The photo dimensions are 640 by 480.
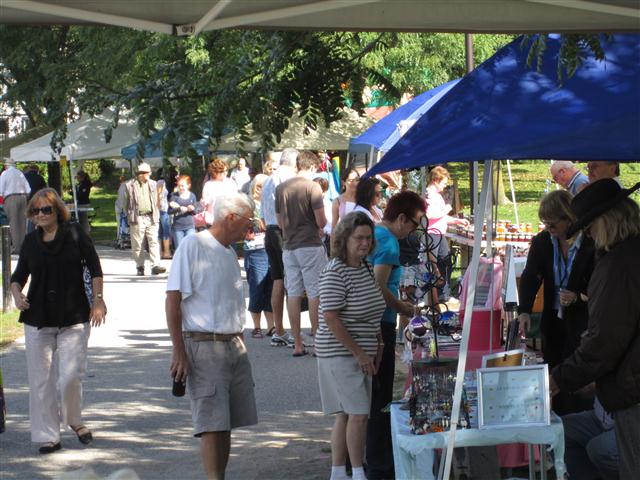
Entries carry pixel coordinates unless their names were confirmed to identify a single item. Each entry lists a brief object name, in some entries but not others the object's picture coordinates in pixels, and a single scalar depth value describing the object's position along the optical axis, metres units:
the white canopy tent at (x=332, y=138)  30.87
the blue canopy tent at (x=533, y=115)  7.99
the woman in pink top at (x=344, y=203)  16.95
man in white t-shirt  9.20
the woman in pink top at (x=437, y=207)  19.23
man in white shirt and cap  27.85
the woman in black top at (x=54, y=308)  11.86
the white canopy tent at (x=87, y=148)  32.87
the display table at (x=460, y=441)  7.73
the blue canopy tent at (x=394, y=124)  19.21
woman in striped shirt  9.41
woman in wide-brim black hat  7.23
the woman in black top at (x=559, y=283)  10.17
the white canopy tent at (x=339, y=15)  6.05
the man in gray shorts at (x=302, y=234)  15.73
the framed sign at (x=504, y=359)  8.21
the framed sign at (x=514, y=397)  7.76
